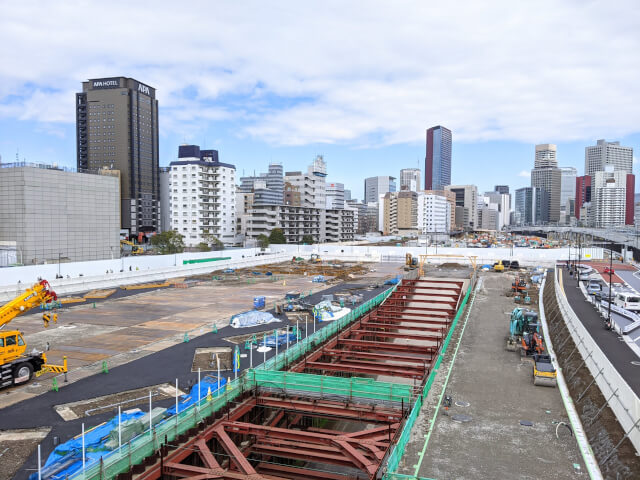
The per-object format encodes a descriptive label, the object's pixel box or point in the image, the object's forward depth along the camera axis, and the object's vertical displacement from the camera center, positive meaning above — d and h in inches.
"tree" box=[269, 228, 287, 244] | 4409.5 -169.8
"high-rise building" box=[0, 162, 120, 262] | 2920.8 +24.5
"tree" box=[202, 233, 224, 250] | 4357.8 -221.5
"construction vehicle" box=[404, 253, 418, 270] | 3055.1 -291.5
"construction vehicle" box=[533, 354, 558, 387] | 789.2 -264.4
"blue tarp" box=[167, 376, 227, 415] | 729.0 -297.1
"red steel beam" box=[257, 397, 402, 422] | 693.9 -295.7
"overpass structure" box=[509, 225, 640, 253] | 3973.9 -154.8
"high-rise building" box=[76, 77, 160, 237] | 5930.1 +1048.9
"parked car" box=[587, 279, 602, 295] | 1647.9 -248.0
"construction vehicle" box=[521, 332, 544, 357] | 977.5 -266.9
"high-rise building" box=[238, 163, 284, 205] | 6181.1 +490.0
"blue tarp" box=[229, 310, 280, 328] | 1407.5 -312.0
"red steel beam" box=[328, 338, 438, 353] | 1098.7 -308.7
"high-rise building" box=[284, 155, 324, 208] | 6245.1 +434.0
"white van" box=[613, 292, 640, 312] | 1427.2 -254.1
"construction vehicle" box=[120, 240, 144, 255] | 4071.1 -280.7
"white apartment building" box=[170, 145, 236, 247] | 4685.0 +202.5
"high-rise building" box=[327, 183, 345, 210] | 7383.9 +278.4
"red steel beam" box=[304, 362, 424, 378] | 940.0 -306.6
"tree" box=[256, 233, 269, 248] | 4252.2 -204.4
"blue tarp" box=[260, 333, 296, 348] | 1198.3 -320.3
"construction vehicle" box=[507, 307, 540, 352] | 1086.7 -257.0
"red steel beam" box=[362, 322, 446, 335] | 1302.9 -310.4
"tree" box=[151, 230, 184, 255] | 3616.4 -203.9
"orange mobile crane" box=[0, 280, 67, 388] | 876.6 -265.4
